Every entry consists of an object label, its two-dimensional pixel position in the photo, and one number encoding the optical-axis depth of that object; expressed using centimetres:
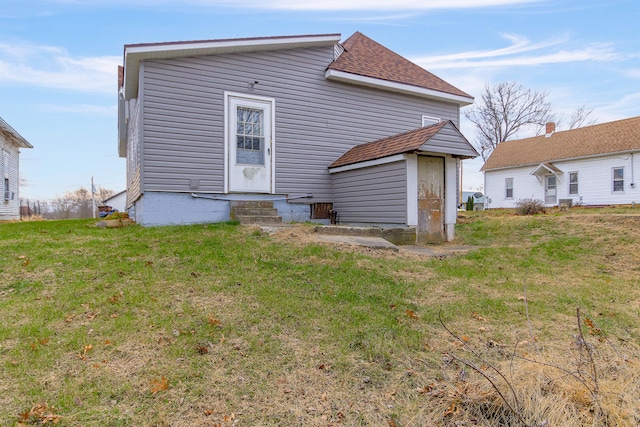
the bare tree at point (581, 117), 2930
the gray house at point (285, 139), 791
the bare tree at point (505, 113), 2998
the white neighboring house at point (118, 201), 2642
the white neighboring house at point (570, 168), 1638
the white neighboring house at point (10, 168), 1783
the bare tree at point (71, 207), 3219
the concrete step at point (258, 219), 827
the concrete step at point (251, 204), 873
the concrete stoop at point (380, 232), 759
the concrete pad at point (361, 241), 645
